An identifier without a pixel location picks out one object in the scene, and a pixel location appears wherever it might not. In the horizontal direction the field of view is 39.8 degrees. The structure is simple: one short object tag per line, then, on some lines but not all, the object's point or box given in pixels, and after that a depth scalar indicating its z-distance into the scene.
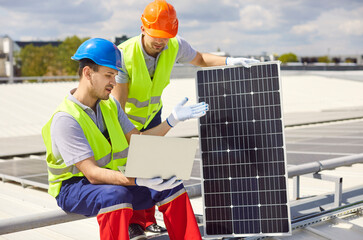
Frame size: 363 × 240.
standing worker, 4.32
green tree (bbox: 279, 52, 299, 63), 104.62
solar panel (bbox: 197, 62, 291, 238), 4.28
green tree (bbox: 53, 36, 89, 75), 79.81
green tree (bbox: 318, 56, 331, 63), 105.44
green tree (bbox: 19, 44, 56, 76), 78.31
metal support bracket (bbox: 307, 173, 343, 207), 5.55
